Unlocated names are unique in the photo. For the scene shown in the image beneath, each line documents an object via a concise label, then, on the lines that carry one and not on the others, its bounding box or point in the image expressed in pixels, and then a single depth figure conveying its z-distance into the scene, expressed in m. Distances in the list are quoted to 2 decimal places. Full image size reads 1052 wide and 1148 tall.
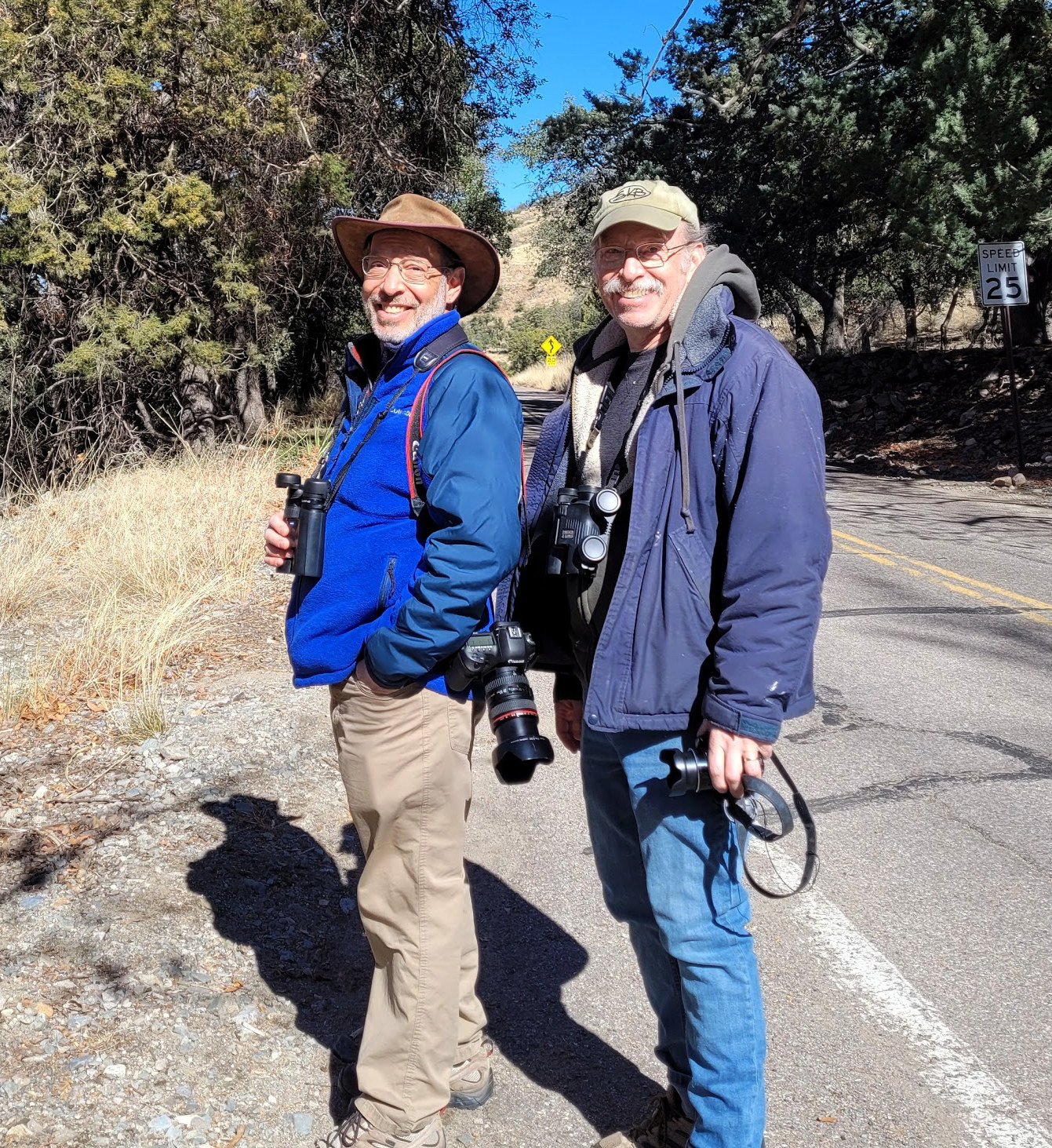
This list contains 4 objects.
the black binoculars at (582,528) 2.30
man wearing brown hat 2.41
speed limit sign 15.41
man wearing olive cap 2.09
